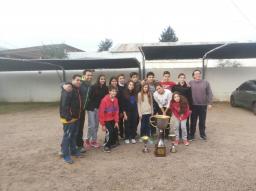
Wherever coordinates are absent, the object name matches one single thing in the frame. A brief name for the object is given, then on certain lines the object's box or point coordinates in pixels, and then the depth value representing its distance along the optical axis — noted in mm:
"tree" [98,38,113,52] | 35331
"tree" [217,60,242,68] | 11690
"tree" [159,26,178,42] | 29095
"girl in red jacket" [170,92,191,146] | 3953
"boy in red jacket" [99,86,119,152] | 3675
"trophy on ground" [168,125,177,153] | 3645
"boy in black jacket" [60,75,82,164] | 3242
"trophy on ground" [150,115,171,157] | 3497
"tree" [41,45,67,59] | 19729
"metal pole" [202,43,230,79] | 6363
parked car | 6767
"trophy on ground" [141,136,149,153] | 3584
